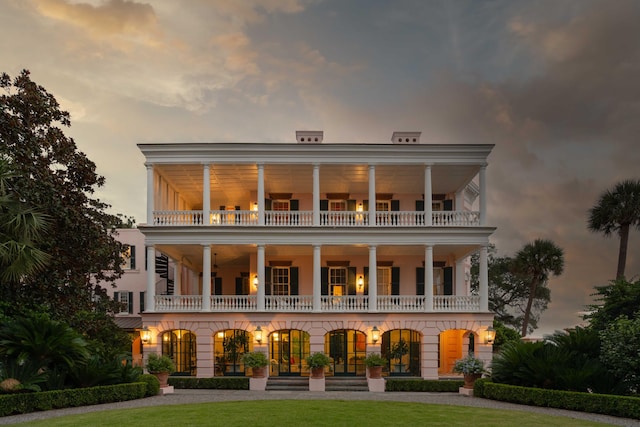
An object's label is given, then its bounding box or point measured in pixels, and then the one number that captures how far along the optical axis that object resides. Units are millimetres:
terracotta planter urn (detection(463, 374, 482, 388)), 23219
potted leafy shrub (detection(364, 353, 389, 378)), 26141
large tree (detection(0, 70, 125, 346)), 21312
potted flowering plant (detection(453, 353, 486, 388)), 23062
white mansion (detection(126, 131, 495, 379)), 27766
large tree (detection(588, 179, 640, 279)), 33031
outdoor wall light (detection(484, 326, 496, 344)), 27672
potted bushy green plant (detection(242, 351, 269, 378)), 25531
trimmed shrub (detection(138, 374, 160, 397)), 21406
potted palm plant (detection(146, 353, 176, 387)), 23489
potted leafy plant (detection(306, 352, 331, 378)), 25766
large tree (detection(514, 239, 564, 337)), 39531
